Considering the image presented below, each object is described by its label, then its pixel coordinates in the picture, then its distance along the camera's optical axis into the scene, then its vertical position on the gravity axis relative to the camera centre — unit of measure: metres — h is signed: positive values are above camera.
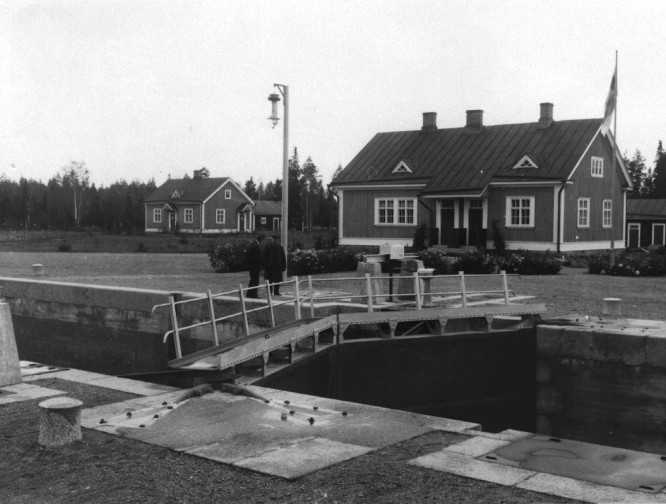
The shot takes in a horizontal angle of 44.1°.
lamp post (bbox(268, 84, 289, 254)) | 23.29 +2.92
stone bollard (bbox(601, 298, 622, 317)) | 17.42 -1.53
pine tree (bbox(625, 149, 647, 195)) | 123.76 +10.33
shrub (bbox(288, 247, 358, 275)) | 31.86 -1.03
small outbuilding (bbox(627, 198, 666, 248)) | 60.69 +0.63
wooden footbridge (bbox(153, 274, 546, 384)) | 12.77 -1.66
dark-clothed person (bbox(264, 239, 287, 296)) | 19.41 -0.58
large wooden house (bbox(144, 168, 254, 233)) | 82.31 +2.94
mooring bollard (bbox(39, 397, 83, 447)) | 8.34 -1.91
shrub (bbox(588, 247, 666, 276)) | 29.45 -1.10
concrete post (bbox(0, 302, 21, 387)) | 11.32 -1.63
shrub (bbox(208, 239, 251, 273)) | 31.98 -0.88
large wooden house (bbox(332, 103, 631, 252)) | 38.41 +2.41
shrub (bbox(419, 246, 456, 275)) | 29.55 -0.96
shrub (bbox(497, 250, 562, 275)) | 30.16 -1.09
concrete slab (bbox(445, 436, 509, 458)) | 7.83 -2.06
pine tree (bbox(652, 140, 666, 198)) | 105.44 +7.62
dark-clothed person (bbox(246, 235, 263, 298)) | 19.72 -0.59
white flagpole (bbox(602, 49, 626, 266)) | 33.19 +4.38
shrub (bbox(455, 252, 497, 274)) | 30.31 -1.06
